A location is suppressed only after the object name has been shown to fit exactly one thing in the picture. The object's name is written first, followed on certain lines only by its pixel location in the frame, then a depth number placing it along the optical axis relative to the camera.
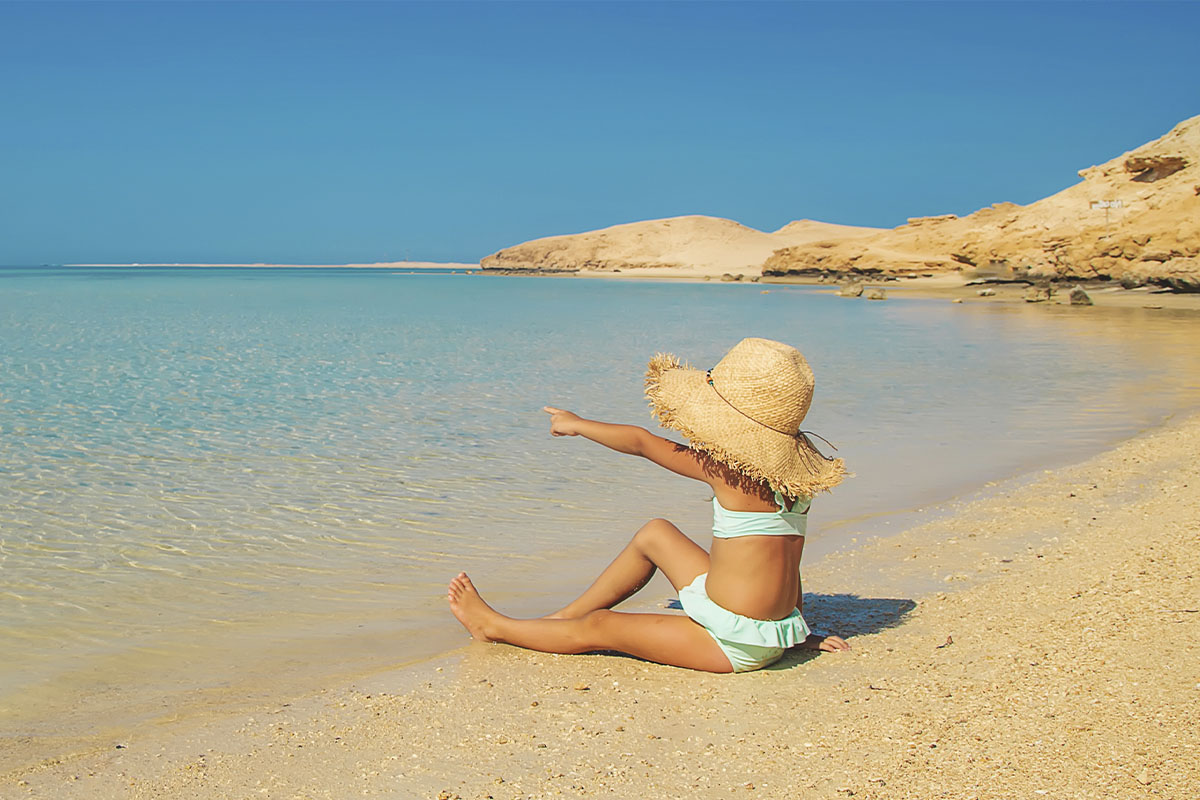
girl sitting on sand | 3.49
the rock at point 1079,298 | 28.77
